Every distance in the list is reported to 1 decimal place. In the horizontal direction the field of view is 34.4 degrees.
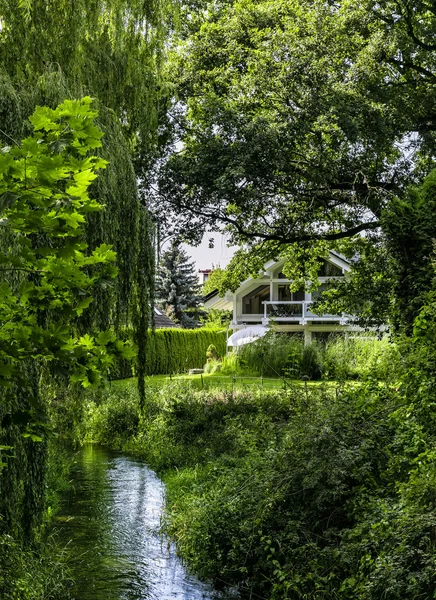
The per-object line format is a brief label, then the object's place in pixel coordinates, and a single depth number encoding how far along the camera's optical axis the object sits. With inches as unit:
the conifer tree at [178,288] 1815.9
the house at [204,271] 2797.2
